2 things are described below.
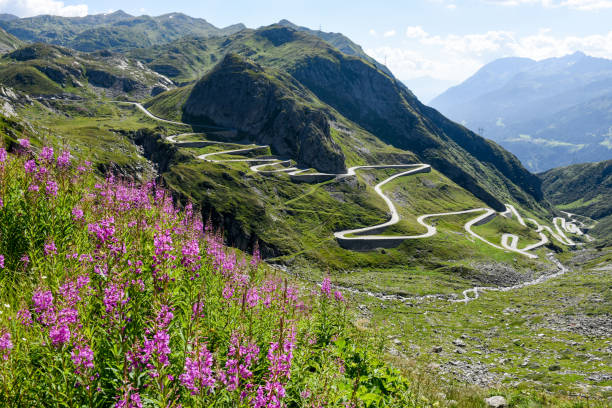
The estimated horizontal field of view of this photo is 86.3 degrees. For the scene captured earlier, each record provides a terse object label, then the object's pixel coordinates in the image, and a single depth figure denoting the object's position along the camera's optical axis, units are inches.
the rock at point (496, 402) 694.1
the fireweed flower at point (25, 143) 594.7
